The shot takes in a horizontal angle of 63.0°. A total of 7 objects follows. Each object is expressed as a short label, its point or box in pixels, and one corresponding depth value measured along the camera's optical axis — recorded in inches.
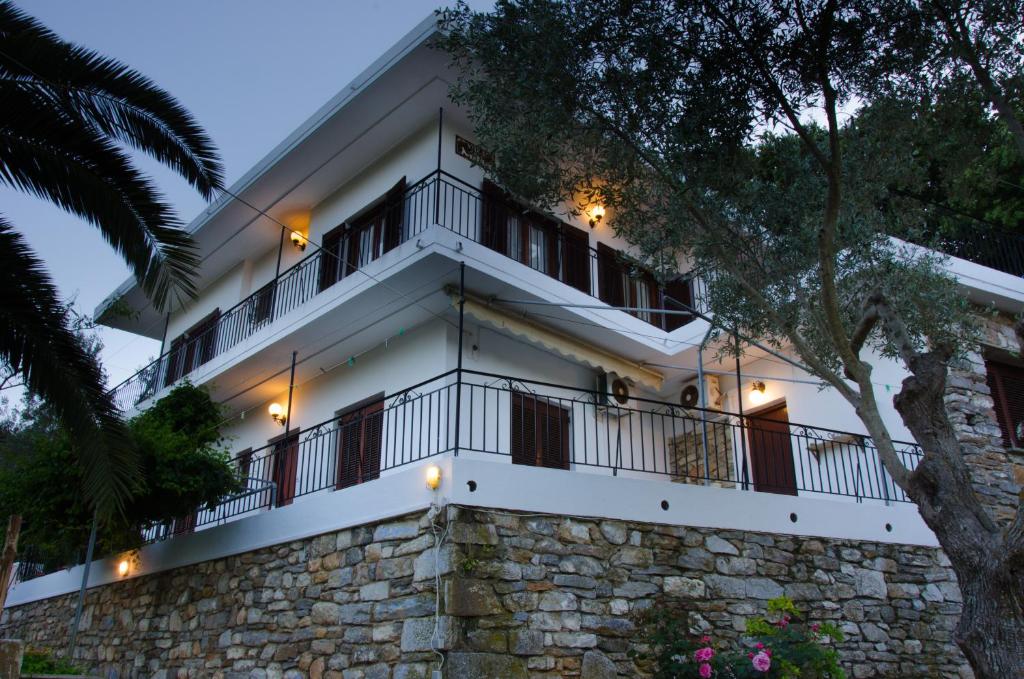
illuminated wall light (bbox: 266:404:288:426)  488.4
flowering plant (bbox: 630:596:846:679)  271.7
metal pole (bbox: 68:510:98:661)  367.9
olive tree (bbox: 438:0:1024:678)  243.0
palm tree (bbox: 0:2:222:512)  265.4
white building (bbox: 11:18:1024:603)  350.6
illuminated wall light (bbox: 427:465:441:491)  276.5
